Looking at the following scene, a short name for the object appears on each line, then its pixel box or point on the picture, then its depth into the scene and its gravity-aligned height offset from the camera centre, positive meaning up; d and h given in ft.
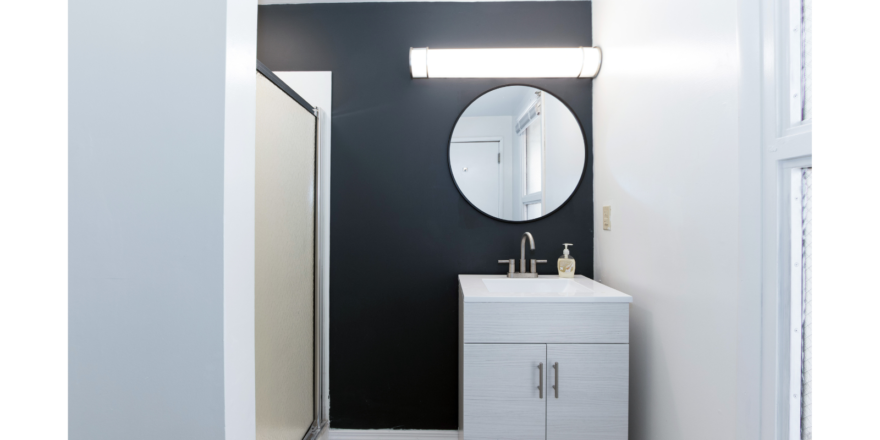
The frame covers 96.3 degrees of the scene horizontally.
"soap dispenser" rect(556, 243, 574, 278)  5.39 -0.60
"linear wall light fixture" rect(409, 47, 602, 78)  5.45 +2.21
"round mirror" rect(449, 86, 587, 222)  5.71 +0.99
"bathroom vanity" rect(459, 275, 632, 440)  4.03 -1.49
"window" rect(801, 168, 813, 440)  2.41 -0.60
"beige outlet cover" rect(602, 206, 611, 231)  5.22 +0.04
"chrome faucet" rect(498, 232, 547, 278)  5.38 -0.62
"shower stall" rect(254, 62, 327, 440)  3.76 -0.53
